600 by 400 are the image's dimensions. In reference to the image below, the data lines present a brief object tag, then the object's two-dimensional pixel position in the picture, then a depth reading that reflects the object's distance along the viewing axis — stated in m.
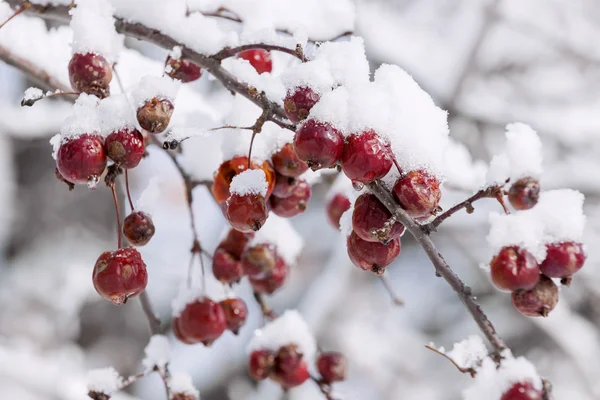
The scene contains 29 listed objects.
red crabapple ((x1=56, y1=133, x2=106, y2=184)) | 0.55
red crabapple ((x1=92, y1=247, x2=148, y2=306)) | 0.56
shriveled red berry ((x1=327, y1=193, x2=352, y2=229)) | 0.69
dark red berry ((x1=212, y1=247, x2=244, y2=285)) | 0.64
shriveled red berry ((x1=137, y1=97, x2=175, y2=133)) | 0.56
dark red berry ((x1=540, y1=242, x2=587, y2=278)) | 0.56
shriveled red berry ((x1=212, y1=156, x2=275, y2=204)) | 0.59
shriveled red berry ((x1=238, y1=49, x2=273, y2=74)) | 0.64
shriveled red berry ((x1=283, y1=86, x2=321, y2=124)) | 0.55
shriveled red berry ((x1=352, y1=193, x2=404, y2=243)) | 0.54
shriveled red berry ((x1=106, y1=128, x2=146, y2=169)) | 0.56
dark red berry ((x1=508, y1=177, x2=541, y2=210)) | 0.56
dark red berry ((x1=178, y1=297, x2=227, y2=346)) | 0.63
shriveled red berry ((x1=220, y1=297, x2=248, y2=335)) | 0.65
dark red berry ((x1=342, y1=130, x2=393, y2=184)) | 0.54
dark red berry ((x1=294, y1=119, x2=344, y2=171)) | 0.54
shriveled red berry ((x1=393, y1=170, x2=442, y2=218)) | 0.54
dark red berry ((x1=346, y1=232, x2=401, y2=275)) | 0.56
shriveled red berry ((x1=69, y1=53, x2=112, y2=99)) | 0.57
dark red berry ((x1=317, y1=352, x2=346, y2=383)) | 0.67
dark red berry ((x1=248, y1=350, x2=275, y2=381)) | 0.66
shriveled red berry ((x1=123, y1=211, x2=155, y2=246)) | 0.57
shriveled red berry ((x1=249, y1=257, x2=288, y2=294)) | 0.65
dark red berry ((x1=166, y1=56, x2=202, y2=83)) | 0.61
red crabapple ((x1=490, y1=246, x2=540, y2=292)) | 0.56
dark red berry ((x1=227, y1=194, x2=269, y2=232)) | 0.57
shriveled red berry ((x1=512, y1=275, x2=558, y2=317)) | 0.56
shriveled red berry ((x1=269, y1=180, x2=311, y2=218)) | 0.61
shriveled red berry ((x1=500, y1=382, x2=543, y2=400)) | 0.54
